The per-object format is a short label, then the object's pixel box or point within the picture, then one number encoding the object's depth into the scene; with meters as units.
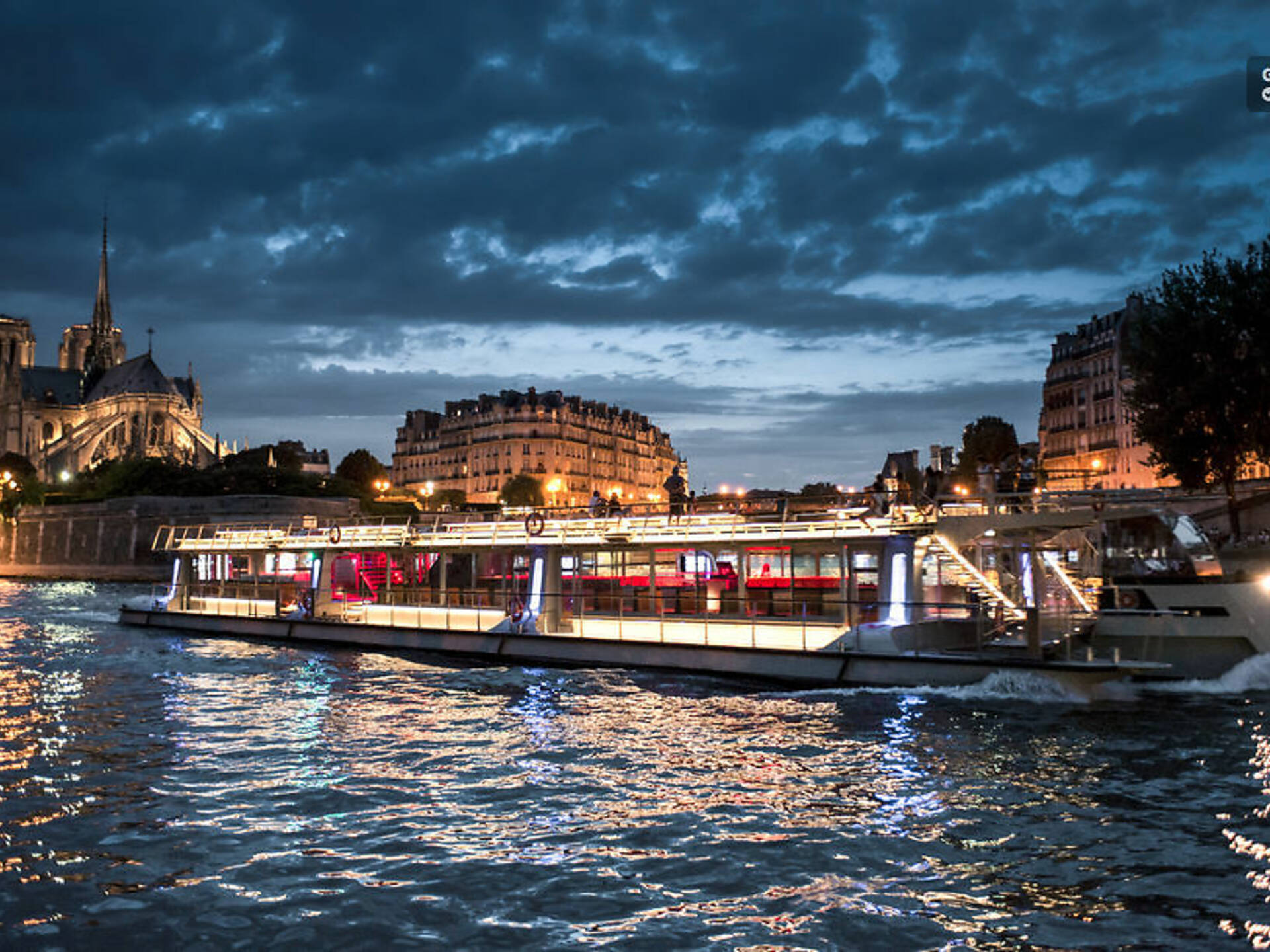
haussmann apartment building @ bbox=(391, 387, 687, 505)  150.25
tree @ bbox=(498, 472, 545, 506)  134.00
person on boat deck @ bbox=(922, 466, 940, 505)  23.31
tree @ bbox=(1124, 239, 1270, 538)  40.19
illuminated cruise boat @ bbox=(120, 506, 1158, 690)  21.69
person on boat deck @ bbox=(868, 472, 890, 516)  22.88
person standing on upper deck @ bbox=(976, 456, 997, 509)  22.18
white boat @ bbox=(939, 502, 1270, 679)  21.89
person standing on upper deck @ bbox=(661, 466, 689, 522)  26.34
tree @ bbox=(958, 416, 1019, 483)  95.69
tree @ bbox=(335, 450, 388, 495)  152.25
